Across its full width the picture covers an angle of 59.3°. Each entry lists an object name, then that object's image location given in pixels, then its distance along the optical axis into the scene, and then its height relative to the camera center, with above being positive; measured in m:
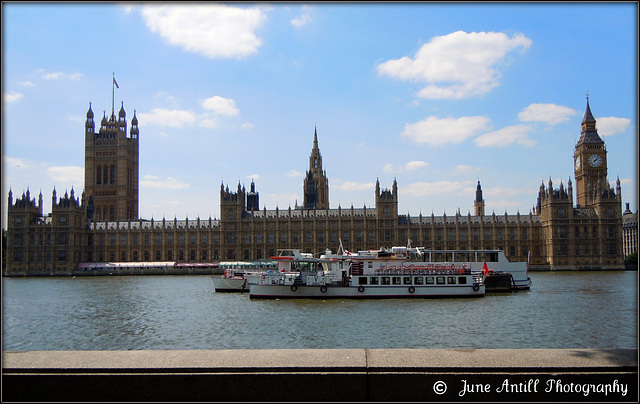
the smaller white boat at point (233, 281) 63.75 -4.62
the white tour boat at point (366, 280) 55.25 -4.04
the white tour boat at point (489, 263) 62.24 -2.90
